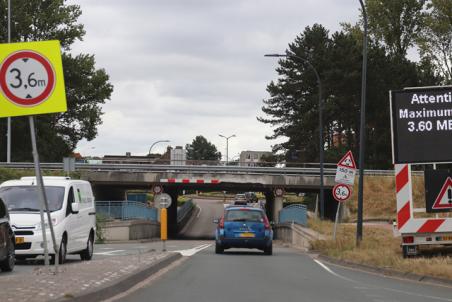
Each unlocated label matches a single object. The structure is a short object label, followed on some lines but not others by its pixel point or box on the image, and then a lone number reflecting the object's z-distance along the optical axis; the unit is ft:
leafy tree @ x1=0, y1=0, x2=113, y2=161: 214.07
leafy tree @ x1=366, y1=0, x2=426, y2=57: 241.14
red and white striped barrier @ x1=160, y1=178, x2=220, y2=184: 168.04
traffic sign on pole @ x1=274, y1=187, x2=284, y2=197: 172.35
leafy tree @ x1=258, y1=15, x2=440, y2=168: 236.43
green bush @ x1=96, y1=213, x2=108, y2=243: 121.64
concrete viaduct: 168.04
